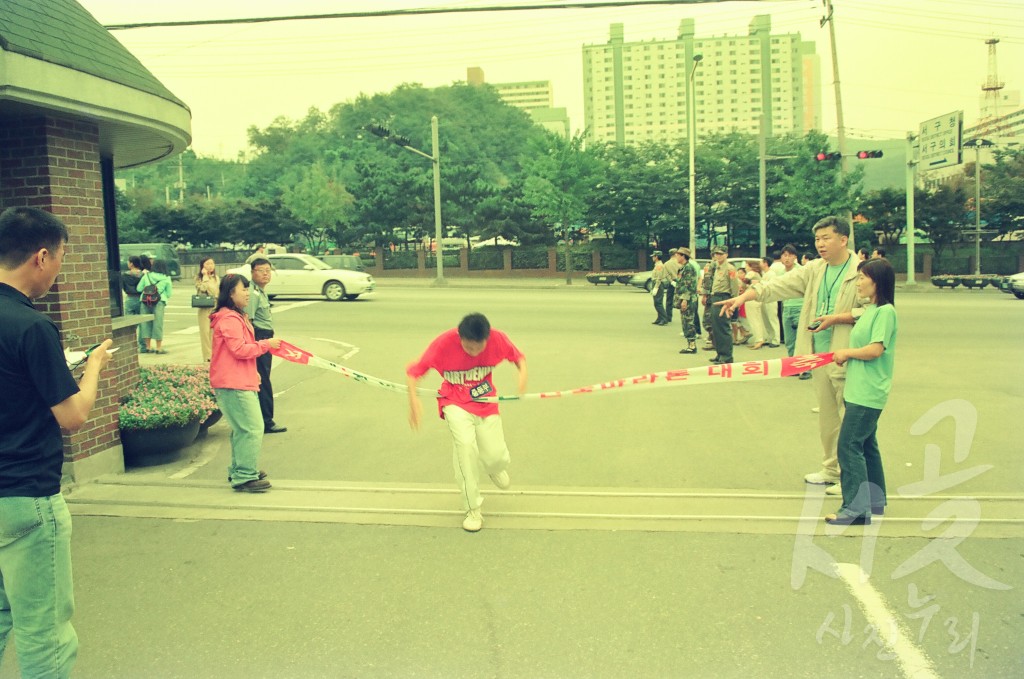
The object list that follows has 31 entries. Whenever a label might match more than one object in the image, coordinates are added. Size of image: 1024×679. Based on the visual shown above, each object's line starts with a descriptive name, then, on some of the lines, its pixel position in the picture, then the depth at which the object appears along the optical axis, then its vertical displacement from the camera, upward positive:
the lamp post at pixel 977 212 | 37.84 +1.57
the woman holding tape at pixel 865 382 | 5.69 -0.84
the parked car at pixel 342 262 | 42.69 +0.27
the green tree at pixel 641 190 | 41.69 +3.23
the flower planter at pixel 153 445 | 7.39 -1.45
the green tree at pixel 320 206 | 51.56 +3.66
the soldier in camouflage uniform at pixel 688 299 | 14.45 -0.68
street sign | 33.28 +4.24
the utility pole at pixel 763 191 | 34.44 +2.51
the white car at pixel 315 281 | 27.14 -0.40
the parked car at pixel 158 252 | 40.19 +0.99
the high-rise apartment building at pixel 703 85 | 184.50 +37.02
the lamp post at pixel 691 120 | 33.97 +5.27
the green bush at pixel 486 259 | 47.44 +0.24
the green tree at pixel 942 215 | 38.62 +1.57
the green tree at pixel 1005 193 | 37.38 +2.35
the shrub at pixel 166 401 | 7.38 -1.12
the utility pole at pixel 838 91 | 30.34 +5.71
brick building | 6.33 +1.06
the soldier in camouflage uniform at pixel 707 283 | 14.05 -0.41
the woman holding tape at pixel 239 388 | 6.63 -0.88
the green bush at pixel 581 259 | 45.44 +0.08
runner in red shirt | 5.82 -0.92
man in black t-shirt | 3.11 -0.59
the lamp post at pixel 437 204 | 36.32 +2.57
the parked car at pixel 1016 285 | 26.16 -1.09
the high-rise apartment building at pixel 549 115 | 181.35 +32.37
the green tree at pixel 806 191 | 35.69 +2.60
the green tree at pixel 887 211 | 38.94 +1.81
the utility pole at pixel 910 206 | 33.97 +1.74
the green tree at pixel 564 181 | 40.00 +3.70
